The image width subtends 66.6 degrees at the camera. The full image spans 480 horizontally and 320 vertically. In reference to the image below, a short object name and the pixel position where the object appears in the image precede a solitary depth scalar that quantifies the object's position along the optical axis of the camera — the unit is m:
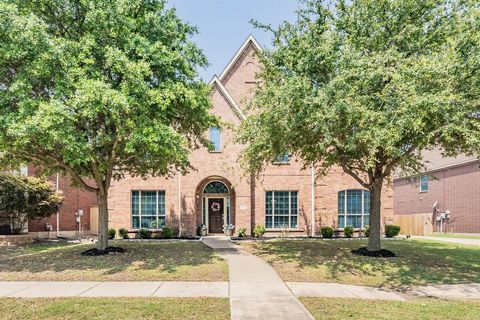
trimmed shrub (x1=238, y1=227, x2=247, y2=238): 22.16
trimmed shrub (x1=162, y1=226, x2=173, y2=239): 21.55
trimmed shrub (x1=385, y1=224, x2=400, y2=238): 23.17
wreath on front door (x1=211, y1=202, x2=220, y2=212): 23.61
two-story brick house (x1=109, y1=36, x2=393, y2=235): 22.44
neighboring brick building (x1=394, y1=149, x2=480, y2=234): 29.94
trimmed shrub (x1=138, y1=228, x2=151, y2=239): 21.59
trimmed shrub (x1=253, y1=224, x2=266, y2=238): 22.20
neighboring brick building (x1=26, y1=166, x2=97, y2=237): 24.09
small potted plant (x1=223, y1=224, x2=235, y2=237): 22.73
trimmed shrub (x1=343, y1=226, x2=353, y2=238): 22.70
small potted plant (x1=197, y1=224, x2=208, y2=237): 22.73
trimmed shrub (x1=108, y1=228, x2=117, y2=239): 21.19
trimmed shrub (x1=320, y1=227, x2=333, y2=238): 22.28
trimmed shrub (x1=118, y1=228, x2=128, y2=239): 21.75
